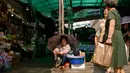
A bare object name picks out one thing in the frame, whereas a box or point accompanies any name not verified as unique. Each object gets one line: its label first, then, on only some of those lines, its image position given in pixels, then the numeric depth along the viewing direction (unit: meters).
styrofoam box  3.36
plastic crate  3.31
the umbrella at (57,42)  3.50
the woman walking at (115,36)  2.27
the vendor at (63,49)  3.37
